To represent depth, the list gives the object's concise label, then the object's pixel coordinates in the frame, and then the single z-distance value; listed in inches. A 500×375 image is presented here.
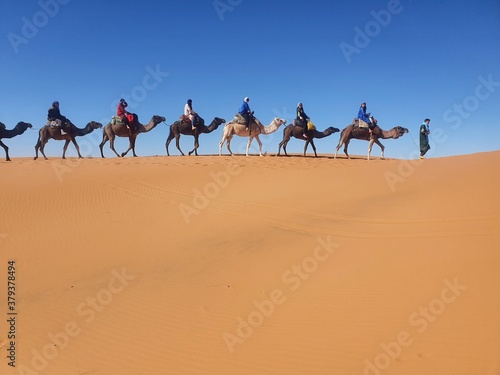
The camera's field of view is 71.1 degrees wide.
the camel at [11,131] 728.4
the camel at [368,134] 778.8
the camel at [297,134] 825.5
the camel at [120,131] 795.8
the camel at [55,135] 732.0
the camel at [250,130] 786.8
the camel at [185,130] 847.1
